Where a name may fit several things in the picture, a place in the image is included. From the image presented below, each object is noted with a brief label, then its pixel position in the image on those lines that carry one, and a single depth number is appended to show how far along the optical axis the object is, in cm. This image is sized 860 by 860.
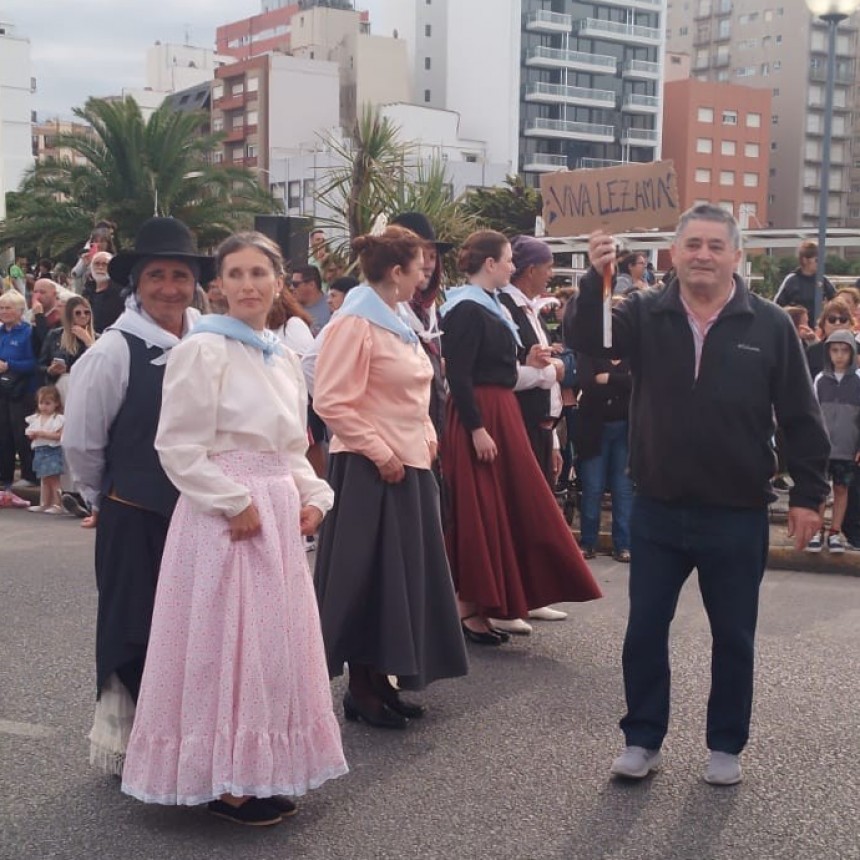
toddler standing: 1156
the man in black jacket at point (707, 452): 442
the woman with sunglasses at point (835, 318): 934
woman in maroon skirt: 639
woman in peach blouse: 523
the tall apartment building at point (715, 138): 9488
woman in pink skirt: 404
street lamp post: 1248
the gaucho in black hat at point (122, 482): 442
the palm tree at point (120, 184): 3312
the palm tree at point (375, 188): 1328
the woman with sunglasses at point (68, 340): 1120
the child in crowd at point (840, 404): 889
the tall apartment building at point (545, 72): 8894
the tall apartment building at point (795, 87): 11050
